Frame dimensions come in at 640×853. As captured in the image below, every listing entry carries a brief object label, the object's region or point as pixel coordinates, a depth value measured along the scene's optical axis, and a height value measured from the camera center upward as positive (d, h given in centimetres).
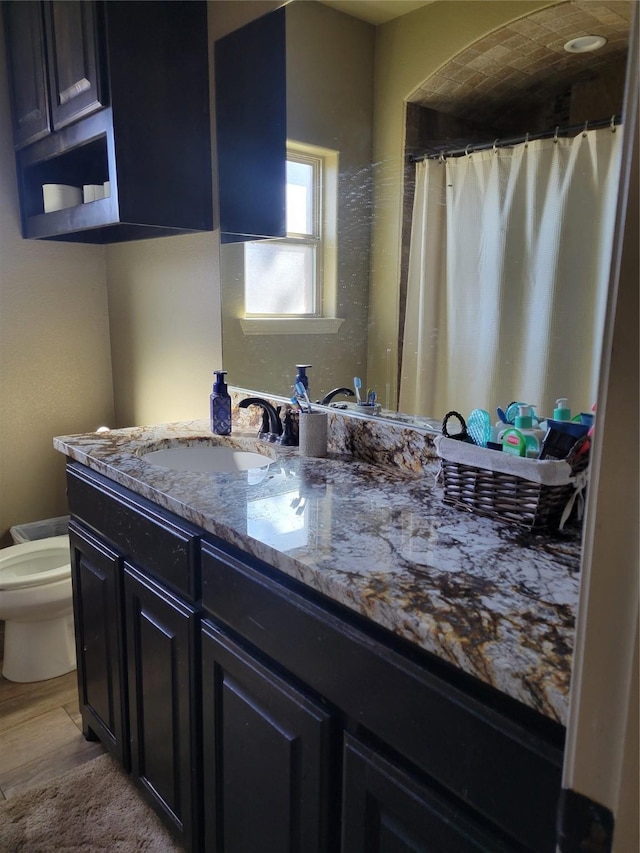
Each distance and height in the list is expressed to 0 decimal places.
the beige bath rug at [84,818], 148 -129
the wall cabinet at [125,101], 170 +62
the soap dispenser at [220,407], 182 -29
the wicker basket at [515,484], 100 -29
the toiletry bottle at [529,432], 106 -21
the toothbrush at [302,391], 166 -21
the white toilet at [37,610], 197 -98
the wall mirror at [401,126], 115 +40
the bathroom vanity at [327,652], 69 -49
